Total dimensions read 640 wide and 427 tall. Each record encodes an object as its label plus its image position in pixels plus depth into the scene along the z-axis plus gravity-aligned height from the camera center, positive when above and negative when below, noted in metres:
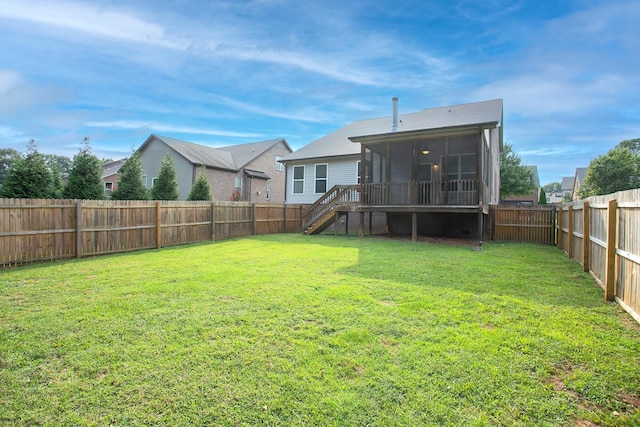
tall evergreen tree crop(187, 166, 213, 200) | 16.45 +0.92
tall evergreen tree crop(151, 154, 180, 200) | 14.95 +1.10
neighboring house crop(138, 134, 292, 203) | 23.11 +3.38
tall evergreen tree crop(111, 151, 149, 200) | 13.14 +1.06
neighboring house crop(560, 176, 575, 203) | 61.09 +4.96
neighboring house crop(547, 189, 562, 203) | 69.81 +3.01
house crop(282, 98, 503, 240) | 11.89 +1.87
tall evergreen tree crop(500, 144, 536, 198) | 29.59 +3.25
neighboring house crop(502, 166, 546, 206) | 38.75 +1.49
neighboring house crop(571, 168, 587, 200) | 47.97 +5.46
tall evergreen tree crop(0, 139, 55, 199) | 9.20 +0.86
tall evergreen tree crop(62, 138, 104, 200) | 10.91 +1.05
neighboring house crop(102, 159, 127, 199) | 26.20 +2.59
